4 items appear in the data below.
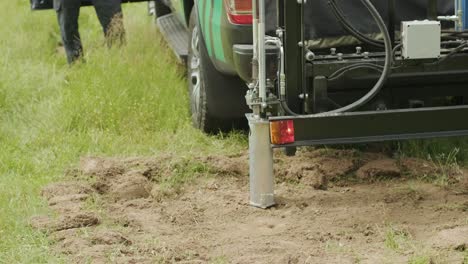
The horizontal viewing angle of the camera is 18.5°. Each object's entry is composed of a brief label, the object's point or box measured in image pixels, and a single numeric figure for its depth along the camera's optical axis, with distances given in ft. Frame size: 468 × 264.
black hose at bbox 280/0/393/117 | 22.34
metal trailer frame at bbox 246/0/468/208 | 22.81
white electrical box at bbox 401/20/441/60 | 22.86
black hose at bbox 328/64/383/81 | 23.69
